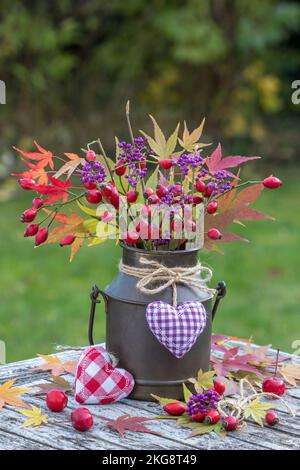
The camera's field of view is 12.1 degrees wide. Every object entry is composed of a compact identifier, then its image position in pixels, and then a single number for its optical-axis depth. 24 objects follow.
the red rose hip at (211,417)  1.47
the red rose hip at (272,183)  1.53
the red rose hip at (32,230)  1.52
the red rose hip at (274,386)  1.58
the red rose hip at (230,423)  1.46
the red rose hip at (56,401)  1.51
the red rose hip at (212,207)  1.52
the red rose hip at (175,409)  1.50
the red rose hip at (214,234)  1.52
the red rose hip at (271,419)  1.48
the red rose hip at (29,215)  1.51
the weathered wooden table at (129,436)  1.43
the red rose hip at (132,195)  1.50
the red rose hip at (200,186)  1.51
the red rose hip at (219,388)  1.55
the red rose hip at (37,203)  1.51
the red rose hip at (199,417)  1.48
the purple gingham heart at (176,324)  1.49
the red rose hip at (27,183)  1.51
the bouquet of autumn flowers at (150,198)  1.50
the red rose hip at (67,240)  1.53
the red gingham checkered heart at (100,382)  1.53
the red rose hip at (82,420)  1.46
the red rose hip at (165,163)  1.51
